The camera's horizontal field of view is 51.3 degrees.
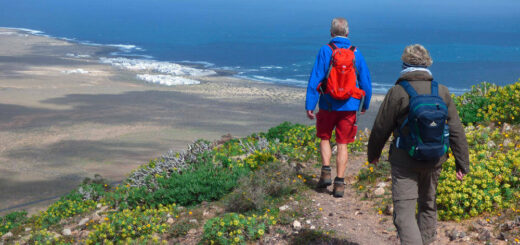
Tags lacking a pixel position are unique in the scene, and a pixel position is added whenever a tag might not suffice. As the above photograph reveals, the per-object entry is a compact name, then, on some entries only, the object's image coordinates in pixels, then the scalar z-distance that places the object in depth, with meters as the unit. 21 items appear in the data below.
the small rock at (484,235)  5.26
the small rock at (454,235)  5.38
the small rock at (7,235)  8.76
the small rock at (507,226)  5.35
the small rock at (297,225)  5.85
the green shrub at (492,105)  9.05
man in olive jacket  4.13
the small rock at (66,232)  7.23
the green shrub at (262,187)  6.45
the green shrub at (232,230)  5.50
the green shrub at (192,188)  7.35
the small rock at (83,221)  7.63
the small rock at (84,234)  7.03
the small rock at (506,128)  8.45
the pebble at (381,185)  6.91
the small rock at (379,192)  6.73
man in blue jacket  5.88
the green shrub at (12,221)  10.12
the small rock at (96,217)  7.51
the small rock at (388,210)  6.11
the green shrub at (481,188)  5.71
